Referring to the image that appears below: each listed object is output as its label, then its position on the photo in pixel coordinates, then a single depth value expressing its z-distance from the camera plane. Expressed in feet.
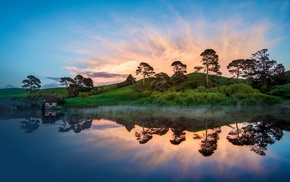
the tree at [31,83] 203.59
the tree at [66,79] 183.83
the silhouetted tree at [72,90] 172.43
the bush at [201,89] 134.13
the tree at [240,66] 169.83
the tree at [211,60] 157.36
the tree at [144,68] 185.63
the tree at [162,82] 164.32
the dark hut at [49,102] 100.72
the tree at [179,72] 170.80
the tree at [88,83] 196.31
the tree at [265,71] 172.11
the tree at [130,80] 227.19
